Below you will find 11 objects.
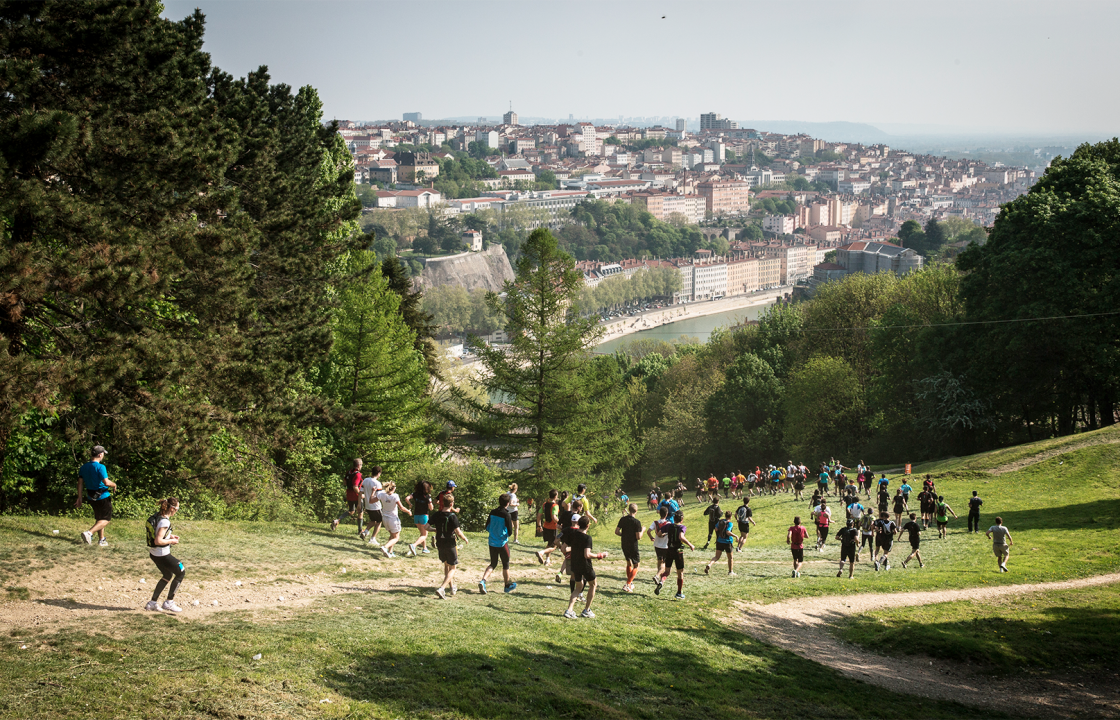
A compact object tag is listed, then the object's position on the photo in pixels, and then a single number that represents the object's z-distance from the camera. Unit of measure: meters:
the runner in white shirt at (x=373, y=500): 14.04
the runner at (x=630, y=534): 12.16
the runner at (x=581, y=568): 10.87
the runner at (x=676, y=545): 12.44
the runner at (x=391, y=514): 13.61
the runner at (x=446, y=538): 11.22
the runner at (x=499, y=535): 11.62
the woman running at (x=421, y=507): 13.66
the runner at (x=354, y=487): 15.20
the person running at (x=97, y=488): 11.24
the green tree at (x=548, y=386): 22.52
